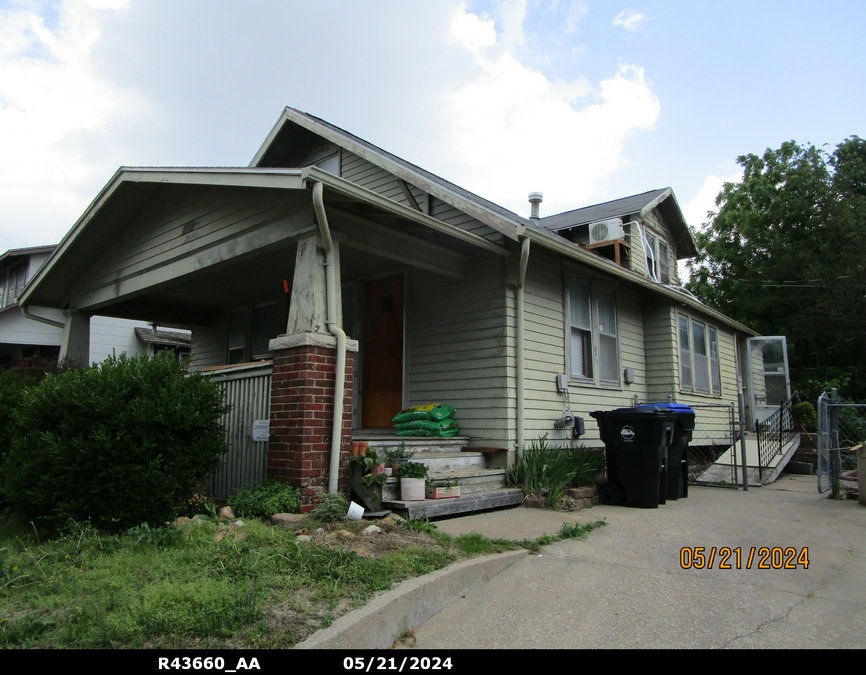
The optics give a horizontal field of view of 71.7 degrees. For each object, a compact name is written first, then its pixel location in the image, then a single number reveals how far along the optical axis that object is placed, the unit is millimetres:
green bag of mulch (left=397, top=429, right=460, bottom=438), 7234
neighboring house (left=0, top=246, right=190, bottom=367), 16438
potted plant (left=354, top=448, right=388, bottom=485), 5438
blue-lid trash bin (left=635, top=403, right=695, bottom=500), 7680
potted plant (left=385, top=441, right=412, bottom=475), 5926
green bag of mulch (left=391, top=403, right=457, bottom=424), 7320
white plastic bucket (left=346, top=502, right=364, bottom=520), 5066
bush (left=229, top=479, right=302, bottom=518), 4945
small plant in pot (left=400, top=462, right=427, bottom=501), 5621
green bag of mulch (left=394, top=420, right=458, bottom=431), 7258
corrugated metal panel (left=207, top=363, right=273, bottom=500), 6031
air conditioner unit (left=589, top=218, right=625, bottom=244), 11273
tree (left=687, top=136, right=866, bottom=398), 22578
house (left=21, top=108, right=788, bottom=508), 5613
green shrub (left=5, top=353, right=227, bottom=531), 4336
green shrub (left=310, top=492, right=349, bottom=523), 4934
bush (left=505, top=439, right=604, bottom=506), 6768
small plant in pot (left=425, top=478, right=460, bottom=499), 5820
